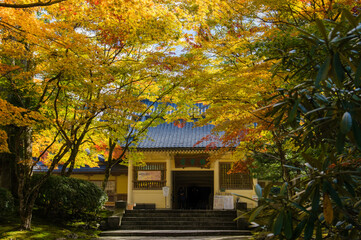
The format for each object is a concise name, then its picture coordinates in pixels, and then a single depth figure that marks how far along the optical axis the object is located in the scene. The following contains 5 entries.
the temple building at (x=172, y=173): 17.52
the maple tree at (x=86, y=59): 7.98
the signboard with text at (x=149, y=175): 18.16
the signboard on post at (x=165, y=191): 17.31
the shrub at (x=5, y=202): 9.35
